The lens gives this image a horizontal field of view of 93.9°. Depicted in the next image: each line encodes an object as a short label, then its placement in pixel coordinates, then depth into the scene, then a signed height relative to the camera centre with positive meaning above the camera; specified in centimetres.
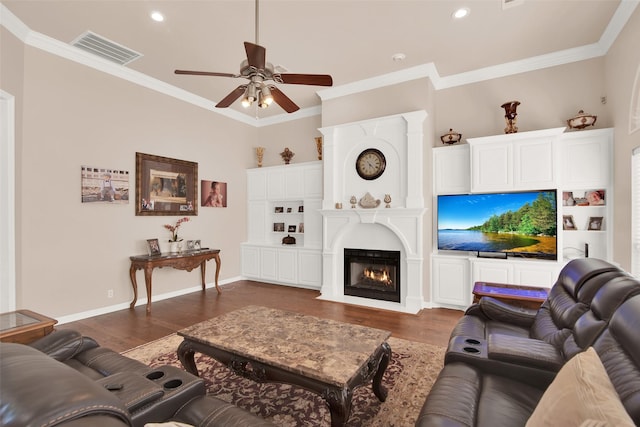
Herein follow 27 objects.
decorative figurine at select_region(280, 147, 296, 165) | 622 +125
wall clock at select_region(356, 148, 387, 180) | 475 +82
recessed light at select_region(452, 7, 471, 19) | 321 +220
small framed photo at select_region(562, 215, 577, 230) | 409 -13
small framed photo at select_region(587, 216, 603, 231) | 392 -12
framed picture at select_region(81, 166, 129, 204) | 410 +44
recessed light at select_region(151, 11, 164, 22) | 326 +220
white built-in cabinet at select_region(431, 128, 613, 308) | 382 +42
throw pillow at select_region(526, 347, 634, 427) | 88 -60
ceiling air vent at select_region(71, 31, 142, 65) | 370 +219
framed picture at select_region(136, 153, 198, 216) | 475 +50
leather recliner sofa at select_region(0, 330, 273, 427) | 67 -77
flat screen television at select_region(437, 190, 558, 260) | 392 -13
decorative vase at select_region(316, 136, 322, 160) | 571 +134
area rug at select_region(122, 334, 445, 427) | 209 -142
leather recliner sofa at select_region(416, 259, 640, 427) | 131 -82
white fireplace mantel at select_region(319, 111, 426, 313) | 443 +18
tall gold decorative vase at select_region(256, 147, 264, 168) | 664 +138
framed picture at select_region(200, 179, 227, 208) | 574 +42
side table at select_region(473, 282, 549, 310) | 309 -87
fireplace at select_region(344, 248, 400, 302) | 471 -99
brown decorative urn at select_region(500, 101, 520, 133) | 417 +140
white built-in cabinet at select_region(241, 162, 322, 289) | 570 -20
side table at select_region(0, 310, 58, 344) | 207 -81
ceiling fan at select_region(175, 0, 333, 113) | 235 +116
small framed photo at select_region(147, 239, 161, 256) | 476 -51
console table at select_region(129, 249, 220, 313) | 434 -73
